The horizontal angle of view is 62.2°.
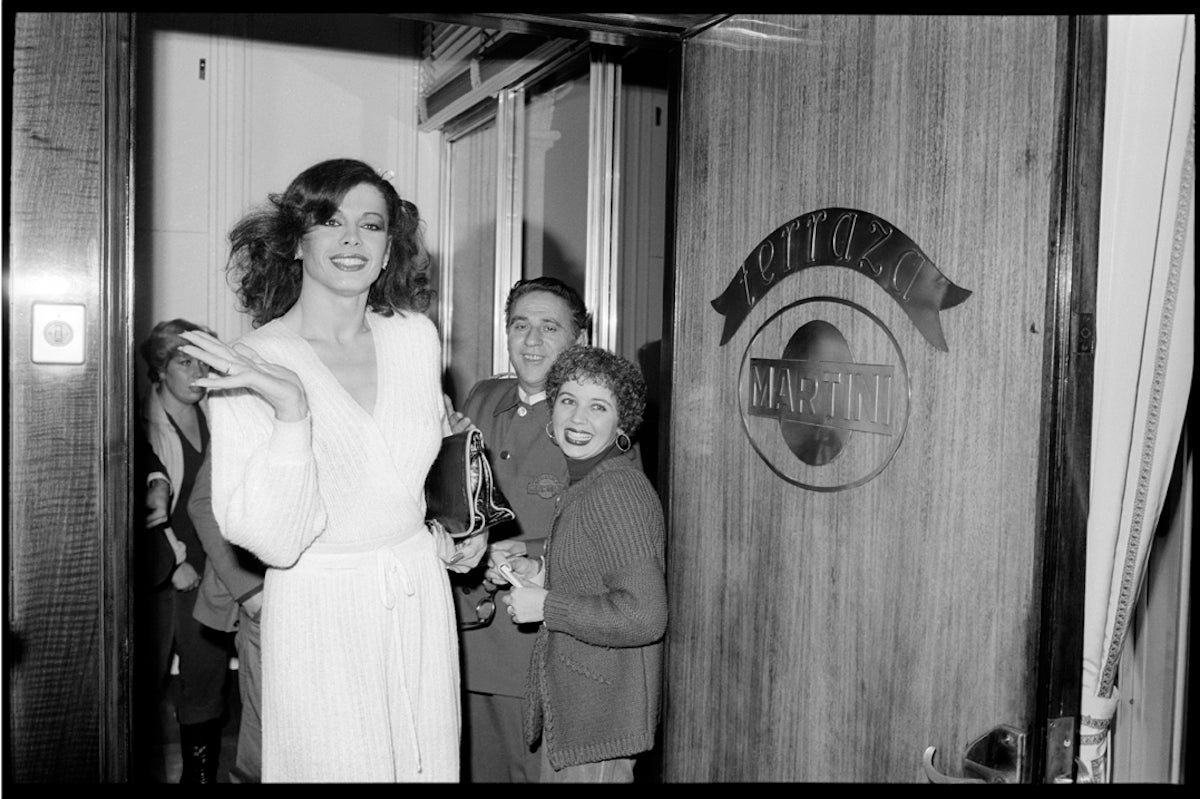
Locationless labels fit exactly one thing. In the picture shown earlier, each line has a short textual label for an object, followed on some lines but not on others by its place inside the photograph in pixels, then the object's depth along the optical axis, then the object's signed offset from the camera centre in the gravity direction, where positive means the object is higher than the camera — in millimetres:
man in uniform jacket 2578 -324
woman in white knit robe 1795 -265
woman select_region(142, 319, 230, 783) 3389 -709
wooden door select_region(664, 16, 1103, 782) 1500 -16
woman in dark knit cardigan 2139 -477
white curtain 1564 +114
